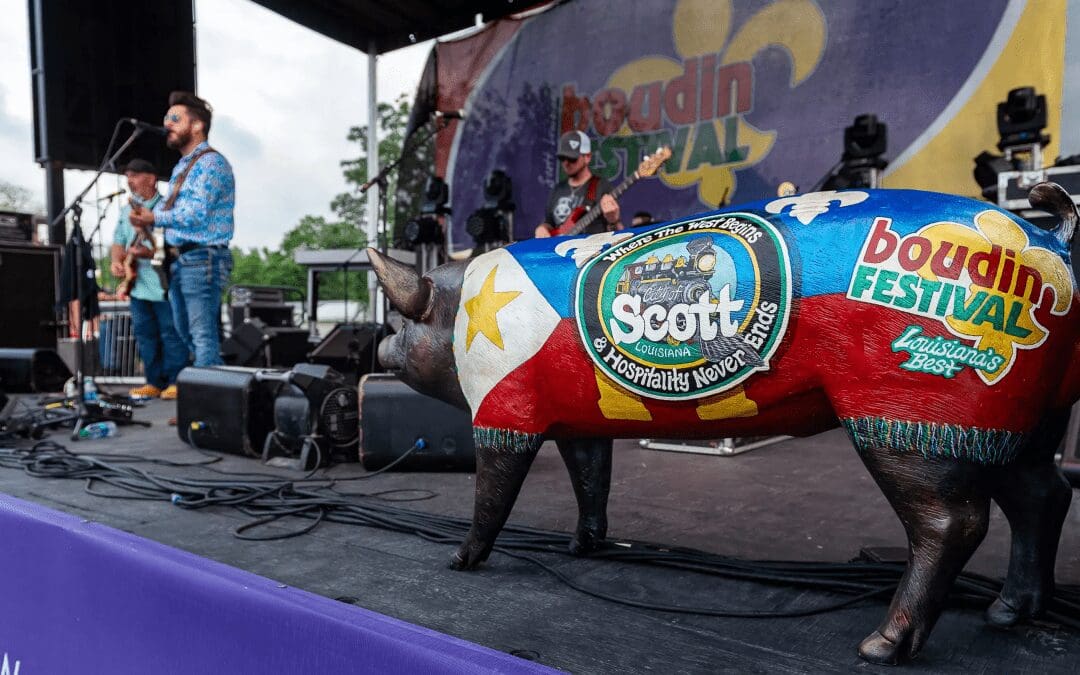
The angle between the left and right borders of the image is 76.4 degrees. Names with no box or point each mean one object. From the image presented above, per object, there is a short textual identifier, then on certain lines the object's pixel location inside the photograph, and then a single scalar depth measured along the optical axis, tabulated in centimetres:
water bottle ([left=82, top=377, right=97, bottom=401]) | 440
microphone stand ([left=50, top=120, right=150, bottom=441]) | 381
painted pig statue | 111
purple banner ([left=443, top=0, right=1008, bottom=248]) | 512
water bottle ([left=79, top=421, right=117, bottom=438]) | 368
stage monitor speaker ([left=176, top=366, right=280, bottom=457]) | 332
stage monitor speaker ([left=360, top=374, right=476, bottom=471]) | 294
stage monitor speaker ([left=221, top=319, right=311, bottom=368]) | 567
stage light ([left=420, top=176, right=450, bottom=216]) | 702
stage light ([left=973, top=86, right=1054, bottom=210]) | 373
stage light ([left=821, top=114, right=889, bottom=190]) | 464
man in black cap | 485
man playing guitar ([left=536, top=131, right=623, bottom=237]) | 445
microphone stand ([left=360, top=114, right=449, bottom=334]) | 439
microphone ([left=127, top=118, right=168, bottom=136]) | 380
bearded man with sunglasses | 408
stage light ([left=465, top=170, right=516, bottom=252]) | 629
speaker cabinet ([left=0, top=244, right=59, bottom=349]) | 581
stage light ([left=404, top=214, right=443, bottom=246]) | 687
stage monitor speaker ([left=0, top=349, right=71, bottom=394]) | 452
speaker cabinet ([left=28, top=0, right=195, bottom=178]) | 585
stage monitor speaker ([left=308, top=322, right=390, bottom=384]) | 489
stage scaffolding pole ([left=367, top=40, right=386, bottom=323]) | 806
